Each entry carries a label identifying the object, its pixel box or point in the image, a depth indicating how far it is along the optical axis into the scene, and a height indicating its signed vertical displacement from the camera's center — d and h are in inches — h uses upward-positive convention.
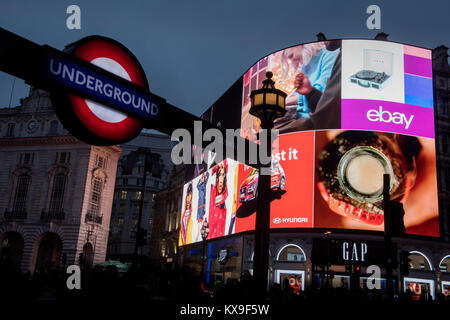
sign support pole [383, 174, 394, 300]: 333.8 +36.5
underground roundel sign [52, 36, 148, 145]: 165.2 +59.3
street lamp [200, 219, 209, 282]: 1178.6 +97.6
